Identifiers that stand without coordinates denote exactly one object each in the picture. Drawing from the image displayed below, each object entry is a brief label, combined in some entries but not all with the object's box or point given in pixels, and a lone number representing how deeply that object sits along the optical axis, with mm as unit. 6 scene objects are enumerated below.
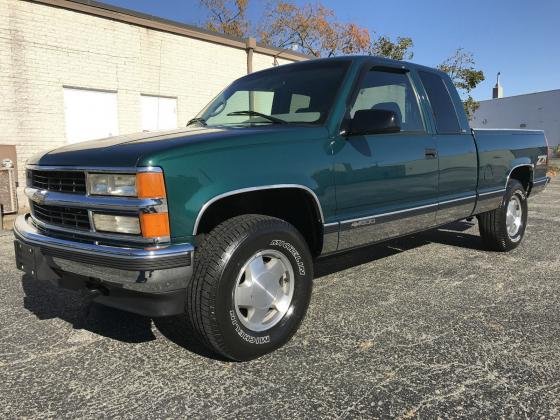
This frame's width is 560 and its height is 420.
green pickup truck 2502
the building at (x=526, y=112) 37781
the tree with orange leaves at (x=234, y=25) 29125
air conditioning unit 7723
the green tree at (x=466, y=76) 18750
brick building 8883
